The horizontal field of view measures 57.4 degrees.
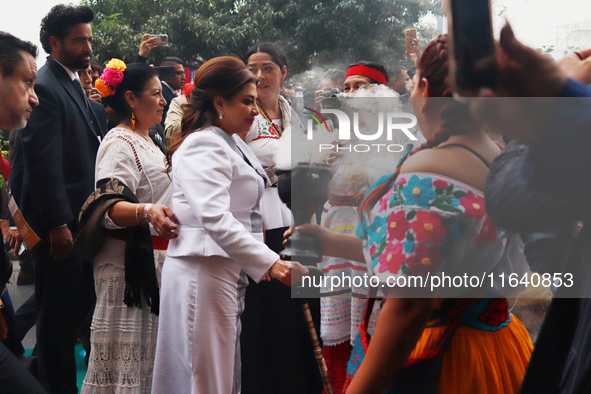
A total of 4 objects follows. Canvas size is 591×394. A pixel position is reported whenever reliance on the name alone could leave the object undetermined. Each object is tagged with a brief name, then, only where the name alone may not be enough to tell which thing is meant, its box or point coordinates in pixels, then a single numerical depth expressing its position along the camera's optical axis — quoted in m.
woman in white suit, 1.98
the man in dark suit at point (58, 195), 2.73
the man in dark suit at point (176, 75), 5.28
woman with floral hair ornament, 2.45
